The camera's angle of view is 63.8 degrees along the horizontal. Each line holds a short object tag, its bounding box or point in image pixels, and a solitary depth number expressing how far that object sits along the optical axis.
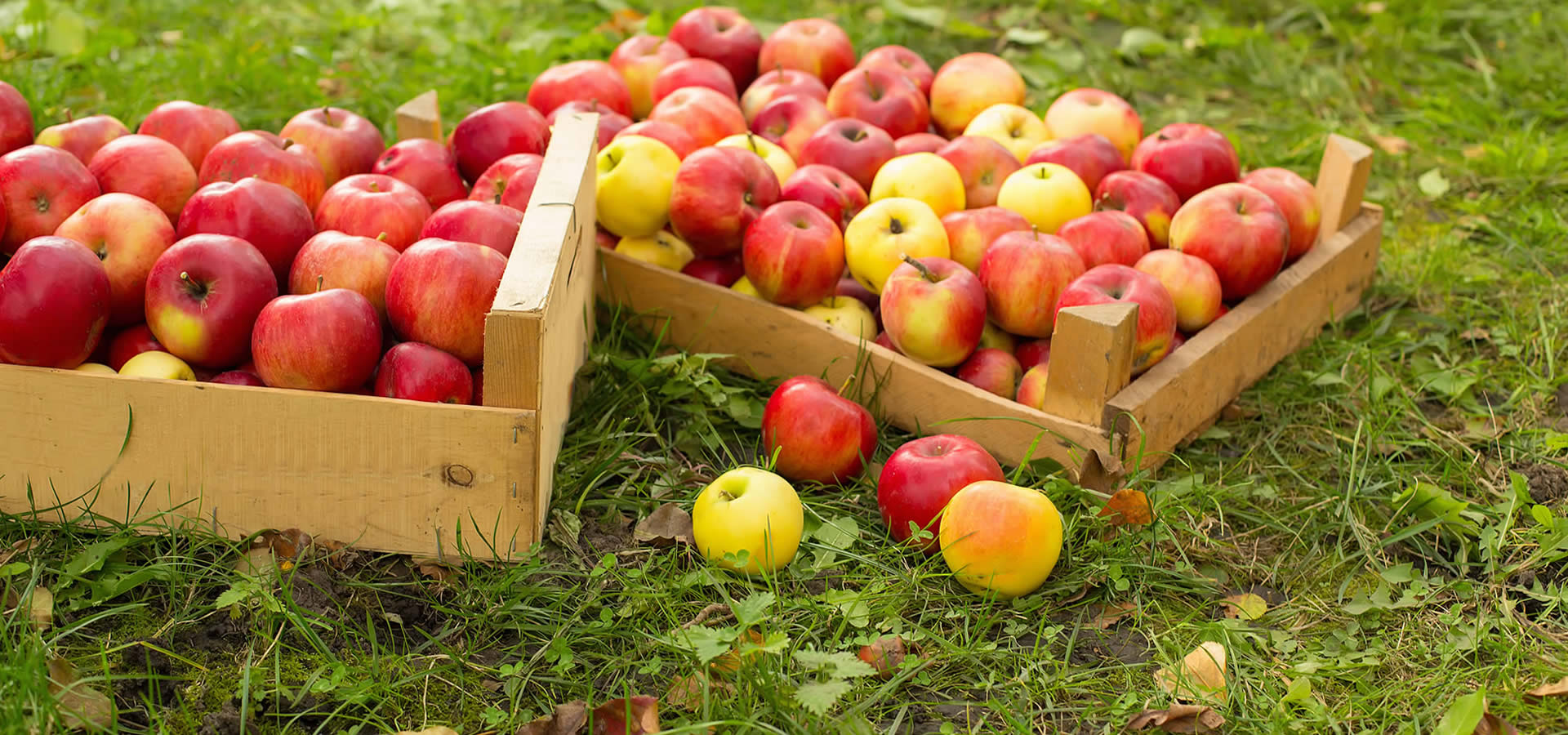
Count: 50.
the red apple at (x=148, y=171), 2.98
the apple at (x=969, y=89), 4.25
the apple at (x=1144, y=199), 3.53
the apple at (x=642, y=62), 4.38
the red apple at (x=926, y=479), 2.65
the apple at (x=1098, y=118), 4.04
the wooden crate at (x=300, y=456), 2.43
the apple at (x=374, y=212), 2.92
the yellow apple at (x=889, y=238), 3.24
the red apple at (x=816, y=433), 2.87
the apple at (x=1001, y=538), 2.48
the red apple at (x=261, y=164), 3.08
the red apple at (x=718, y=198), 3.33
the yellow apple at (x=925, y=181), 3.52
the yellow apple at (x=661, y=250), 3.55
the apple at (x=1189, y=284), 3.21
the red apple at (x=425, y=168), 3.34
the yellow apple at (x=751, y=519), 2.56
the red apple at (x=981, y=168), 3.72
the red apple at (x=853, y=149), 3.72
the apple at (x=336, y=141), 3.41
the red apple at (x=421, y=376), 2.51
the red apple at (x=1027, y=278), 3.11
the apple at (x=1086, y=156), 3.70
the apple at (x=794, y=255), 3.21
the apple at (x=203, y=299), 2.56
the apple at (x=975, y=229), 3.36
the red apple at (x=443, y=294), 2.58
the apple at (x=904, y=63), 4.35
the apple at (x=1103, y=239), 3.31
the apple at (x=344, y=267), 2.71
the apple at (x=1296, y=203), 3.58
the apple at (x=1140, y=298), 2.95
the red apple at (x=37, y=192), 2.81
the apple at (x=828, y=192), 3.46
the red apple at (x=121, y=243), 2.71
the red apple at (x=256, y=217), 2.77
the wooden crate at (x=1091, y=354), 2.85
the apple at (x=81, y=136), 3.16
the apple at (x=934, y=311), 3.01
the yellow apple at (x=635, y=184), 3.40
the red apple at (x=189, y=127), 3.26
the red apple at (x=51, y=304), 2.41
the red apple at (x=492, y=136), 3.47
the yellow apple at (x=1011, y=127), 3.97
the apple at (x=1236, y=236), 3.31
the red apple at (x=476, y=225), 2.83
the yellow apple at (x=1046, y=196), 3.52
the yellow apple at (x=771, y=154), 3.70
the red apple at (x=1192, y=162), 3.68
